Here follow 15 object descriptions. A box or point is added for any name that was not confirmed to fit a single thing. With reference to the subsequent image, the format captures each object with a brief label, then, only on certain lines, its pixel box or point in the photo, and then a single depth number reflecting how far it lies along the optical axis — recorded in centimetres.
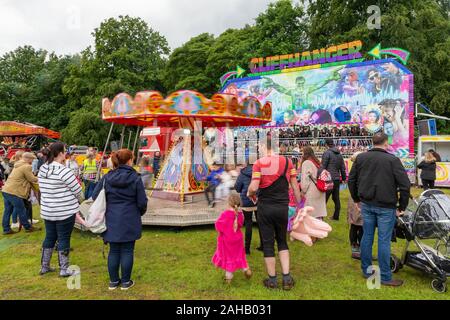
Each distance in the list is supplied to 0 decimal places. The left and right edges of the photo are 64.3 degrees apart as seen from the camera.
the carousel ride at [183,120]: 738
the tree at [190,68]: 2972
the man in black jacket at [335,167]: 751
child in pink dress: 414
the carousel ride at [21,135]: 2694
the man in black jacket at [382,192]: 389
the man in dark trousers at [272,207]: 390
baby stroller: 389
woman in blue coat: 377
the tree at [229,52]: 2711
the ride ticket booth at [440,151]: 1332
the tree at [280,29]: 2630
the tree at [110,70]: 3006
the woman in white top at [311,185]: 593
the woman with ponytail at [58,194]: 424
